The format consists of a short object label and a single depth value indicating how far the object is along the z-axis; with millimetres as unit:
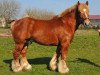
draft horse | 9578
